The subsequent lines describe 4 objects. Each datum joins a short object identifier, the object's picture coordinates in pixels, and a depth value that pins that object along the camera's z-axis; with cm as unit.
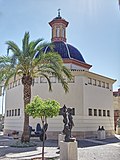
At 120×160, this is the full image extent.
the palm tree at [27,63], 1176
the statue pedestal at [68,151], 721
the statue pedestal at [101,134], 1656
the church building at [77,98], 1675
